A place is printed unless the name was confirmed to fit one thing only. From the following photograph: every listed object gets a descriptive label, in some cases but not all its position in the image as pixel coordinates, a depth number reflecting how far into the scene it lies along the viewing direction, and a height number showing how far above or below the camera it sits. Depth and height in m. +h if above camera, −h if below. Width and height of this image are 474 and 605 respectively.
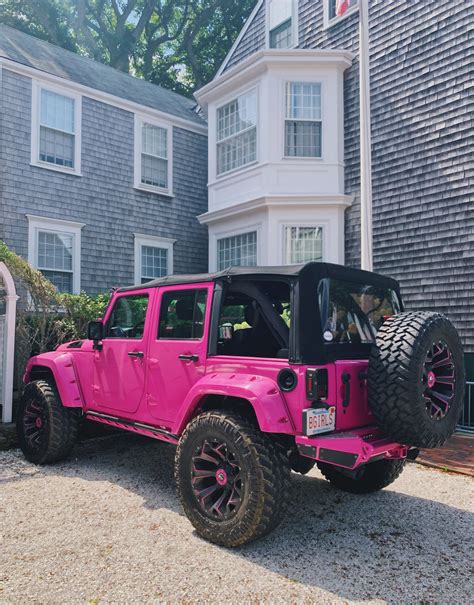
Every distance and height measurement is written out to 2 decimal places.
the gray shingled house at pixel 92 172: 10.77 +3.54
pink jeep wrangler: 3.28 -0.47
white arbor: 6.68 -0.38
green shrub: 7.83 +0.02
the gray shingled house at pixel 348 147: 9.09 +3.64
